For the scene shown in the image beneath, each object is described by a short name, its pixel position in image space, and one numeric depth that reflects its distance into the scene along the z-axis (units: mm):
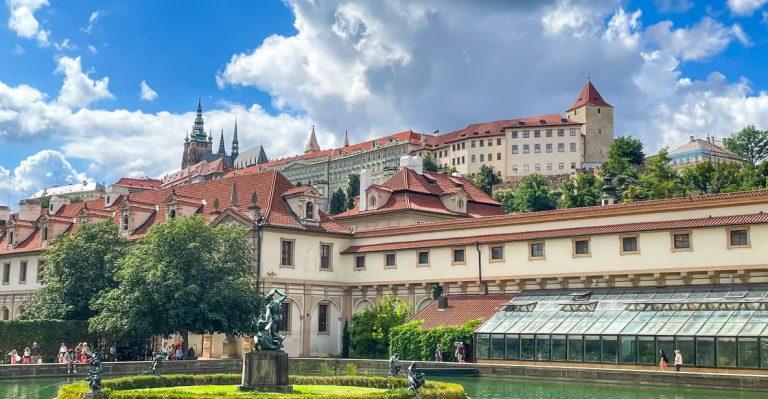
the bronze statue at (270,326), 28047
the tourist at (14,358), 46938
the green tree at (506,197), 136375
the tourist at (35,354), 48784
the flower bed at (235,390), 25250
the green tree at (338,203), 161000
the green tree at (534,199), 131125
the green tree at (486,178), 160562
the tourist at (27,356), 47219
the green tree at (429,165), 174688
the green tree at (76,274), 53594
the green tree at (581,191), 119438
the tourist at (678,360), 38062
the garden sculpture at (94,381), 26156
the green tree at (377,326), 53406
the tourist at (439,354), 47344
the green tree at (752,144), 137750
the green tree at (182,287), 46406
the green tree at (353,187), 162825
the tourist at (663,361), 38703
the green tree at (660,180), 87312
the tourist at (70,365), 41844
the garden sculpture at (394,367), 31302
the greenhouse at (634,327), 37875
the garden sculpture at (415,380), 26500
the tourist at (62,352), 47906
